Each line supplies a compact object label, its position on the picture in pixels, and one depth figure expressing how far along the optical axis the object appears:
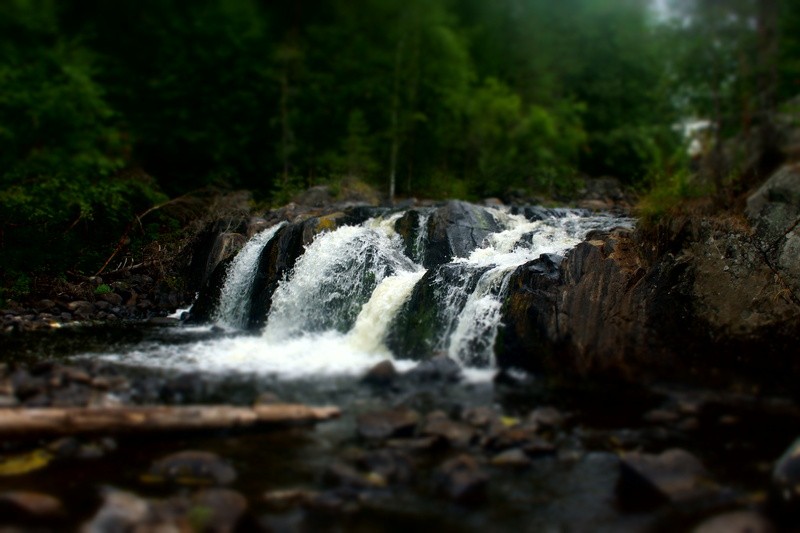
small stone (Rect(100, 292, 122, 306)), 13.34
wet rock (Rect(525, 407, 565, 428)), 6.16
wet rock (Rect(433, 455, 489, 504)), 4.66
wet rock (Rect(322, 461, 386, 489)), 4.80
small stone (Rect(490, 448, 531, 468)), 5.23
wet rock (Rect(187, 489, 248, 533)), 4.00
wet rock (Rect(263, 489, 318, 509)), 4.49
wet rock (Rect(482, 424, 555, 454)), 5.47
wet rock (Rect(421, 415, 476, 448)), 5.65
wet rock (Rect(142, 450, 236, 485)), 4.75
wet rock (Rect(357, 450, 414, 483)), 4.94
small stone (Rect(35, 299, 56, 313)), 12.33
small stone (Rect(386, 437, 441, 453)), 5.52
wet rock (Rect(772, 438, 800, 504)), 4.14
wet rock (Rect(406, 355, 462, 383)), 7.78
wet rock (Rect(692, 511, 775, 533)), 3.94
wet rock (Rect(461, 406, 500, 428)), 6.04
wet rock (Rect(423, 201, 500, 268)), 11.76
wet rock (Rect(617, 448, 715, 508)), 4.62
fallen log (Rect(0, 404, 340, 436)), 5.14
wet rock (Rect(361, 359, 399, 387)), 7.66
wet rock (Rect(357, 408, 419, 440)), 5.82
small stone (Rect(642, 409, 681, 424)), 6.22
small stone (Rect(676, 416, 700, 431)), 6.05
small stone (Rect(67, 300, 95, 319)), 12.31
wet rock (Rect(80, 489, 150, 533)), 3.81
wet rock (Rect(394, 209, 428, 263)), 12.21
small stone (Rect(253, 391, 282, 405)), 6.57
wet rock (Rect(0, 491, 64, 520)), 3.96
